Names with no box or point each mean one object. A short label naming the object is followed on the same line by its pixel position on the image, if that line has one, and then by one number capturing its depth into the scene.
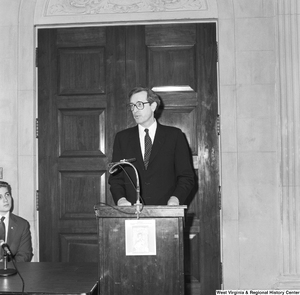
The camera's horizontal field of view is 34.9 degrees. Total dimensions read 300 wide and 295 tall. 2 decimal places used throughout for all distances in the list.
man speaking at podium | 3.62
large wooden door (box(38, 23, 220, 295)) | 4.76
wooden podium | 2.73
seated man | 4.16
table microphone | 2.92
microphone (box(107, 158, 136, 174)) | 2.95
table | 2.59
